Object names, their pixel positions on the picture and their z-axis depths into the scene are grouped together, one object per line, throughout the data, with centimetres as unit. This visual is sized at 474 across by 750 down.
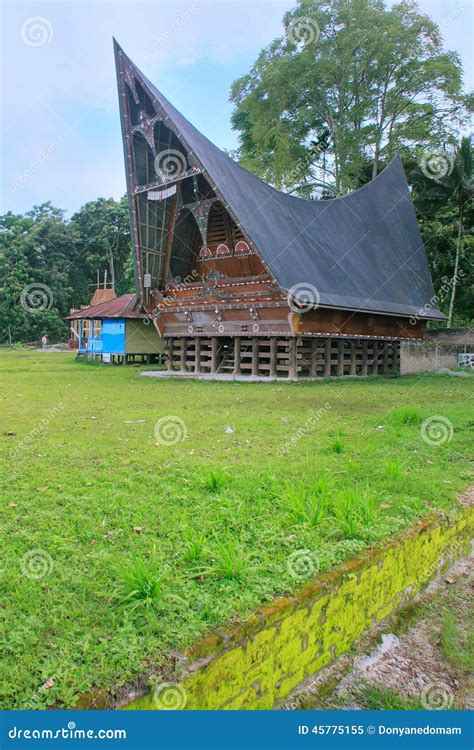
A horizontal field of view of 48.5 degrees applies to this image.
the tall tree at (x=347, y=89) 2470
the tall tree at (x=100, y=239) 4972
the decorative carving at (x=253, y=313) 1576
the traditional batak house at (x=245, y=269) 1498
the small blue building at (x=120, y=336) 2702
